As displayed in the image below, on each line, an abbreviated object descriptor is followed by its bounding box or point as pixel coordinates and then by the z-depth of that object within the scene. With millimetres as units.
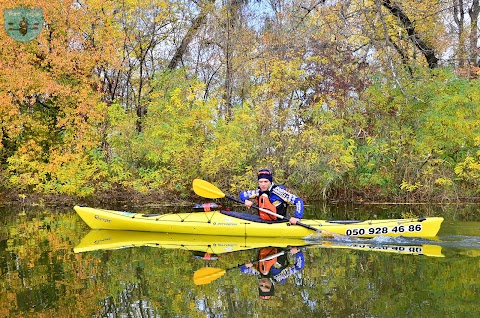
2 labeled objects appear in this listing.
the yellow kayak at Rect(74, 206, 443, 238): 8164
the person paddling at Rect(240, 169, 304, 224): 8617
